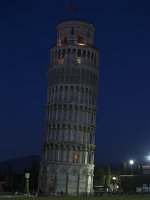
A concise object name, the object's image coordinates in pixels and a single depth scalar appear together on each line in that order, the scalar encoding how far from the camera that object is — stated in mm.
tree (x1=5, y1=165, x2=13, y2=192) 123062
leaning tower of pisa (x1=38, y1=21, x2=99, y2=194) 108250
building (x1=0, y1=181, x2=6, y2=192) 122875
